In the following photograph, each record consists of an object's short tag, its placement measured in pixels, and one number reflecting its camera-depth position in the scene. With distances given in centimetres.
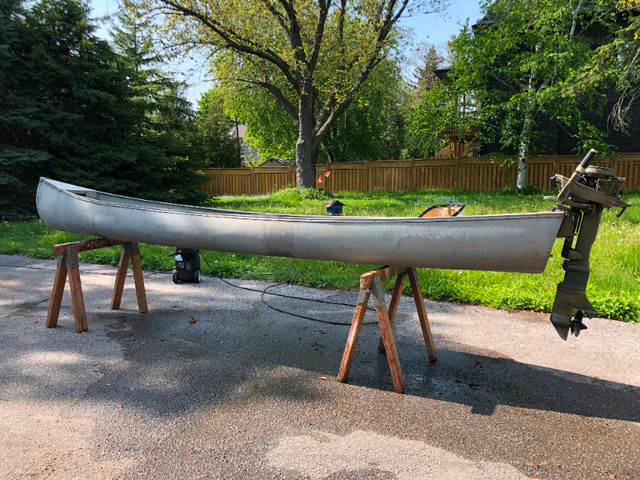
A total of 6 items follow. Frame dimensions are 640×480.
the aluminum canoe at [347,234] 280
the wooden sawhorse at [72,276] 427
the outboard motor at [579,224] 265
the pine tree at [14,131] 1230
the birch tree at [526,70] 1623
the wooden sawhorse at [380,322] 312
